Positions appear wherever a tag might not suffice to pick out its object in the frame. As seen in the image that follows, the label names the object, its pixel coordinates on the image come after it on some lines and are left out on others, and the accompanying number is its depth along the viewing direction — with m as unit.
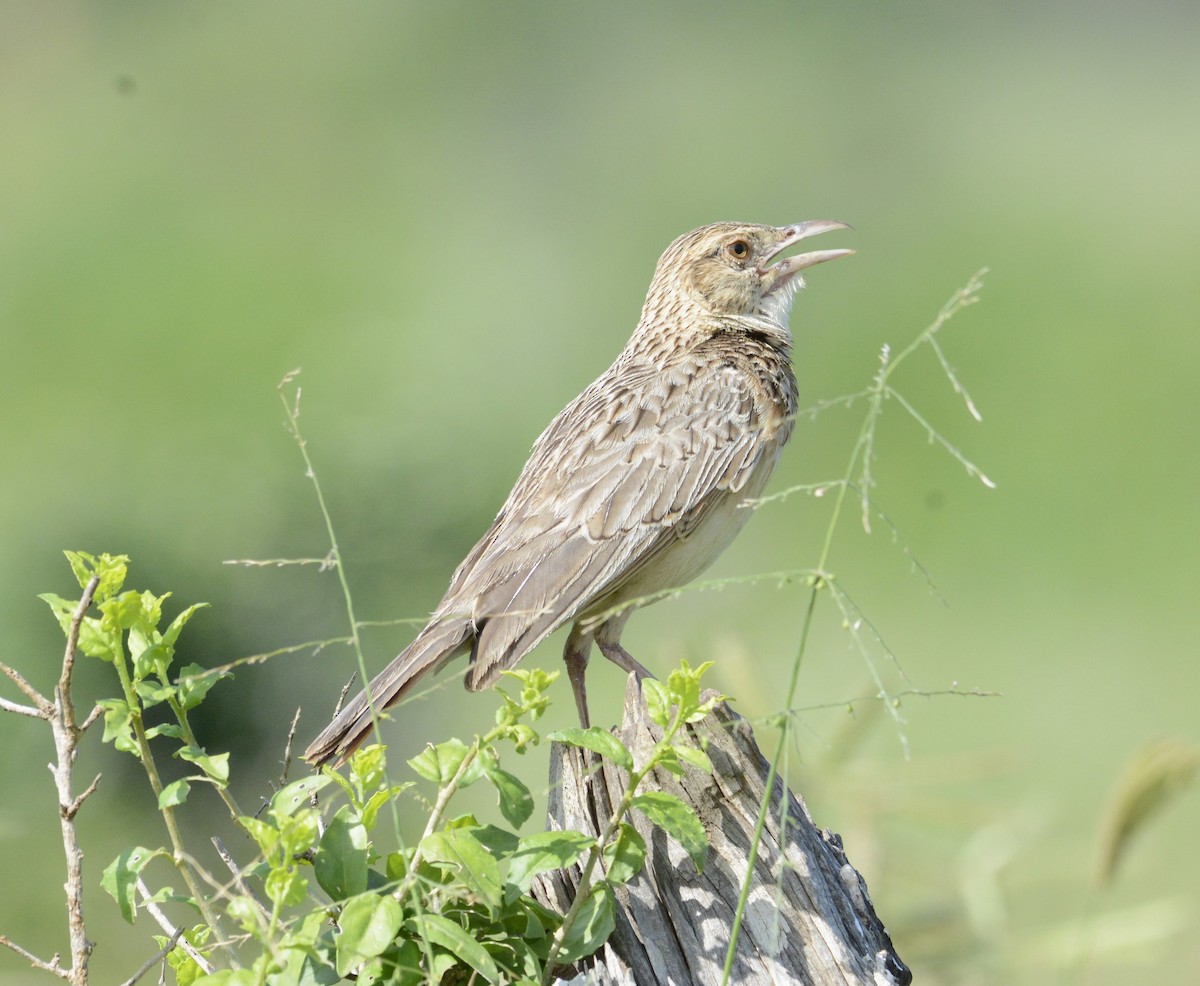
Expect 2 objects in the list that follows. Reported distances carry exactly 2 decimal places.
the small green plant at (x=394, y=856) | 4.54
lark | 8.03
